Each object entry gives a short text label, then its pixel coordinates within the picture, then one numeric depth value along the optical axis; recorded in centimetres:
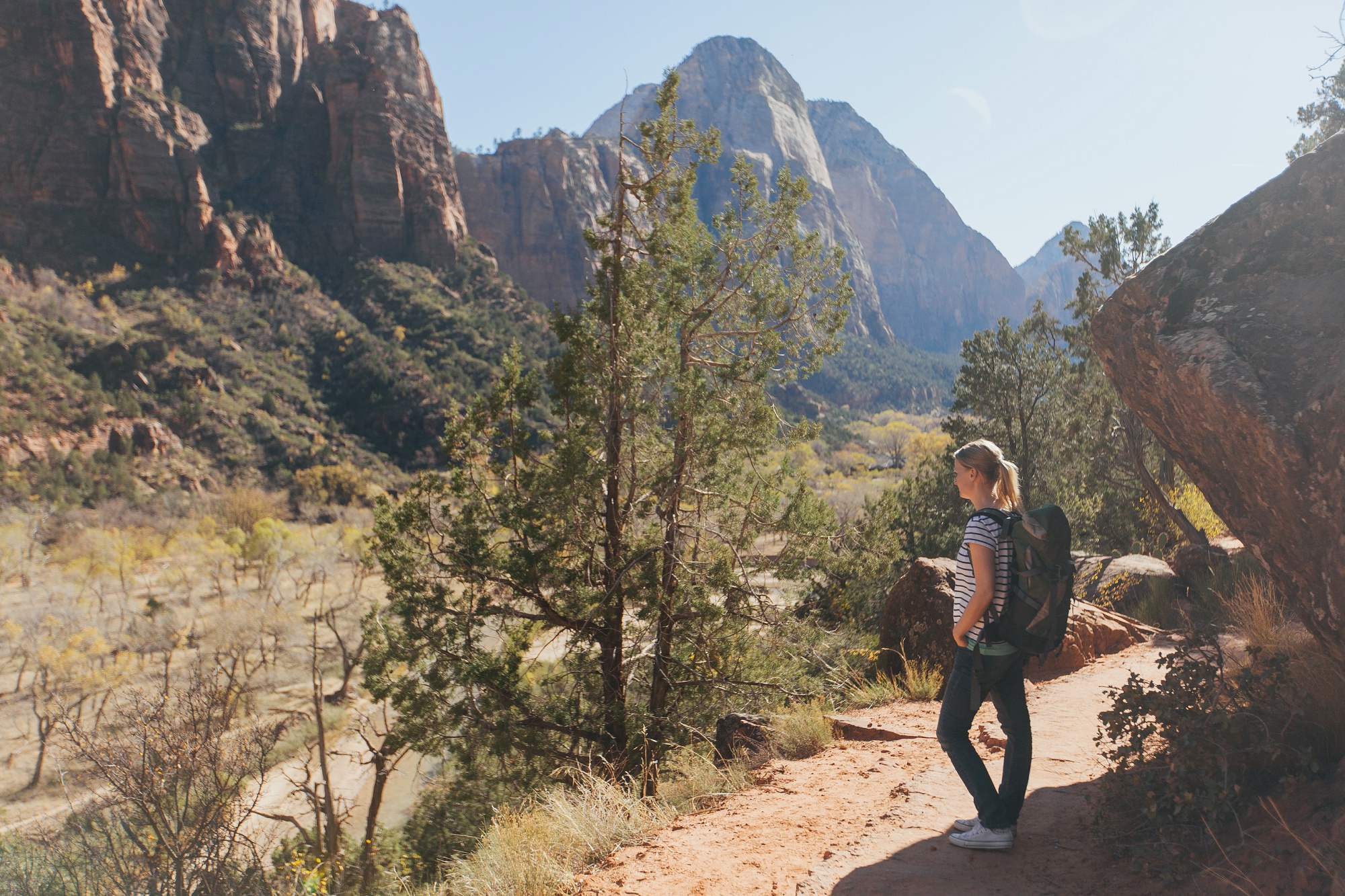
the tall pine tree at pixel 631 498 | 703
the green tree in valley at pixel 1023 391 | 1433
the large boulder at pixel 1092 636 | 653
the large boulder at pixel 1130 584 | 838
